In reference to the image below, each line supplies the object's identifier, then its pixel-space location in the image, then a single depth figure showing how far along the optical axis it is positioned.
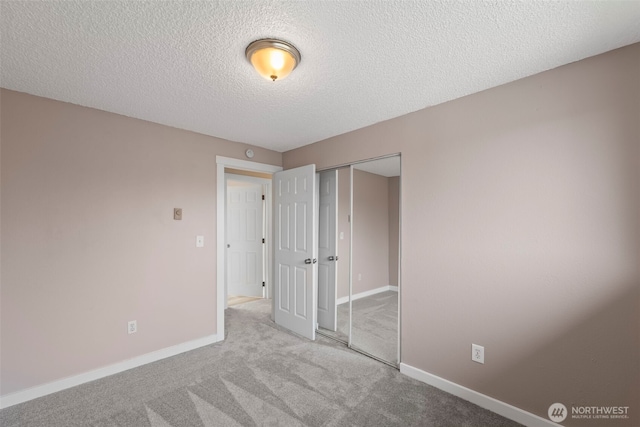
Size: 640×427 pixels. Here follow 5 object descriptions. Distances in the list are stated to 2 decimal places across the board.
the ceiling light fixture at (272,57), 1.49
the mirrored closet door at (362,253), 3.28
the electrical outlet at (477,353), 2.00
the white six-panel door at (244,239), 4.84
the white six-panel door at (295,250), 3.17
